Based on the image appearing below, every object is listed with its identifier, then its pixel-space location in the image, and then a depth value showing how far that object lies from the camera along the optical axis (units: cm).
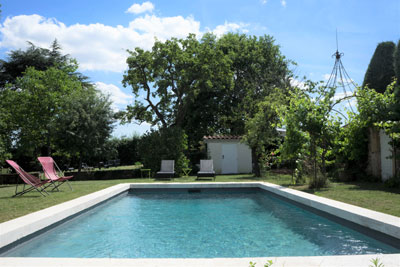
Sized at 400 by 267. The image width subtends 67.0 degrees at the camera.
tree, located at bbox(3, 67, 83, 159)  1573
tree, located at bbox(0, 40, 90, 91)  2402
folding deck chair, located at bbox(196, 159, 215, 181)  1288
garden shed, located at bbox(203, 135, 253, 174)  1772
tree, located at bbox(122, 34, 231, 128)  1681
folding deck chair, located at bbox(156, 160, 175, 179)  1343
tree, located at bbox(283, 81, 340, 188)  913
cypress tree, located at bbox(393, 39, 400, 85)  1061
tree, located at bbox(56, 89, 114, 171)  1767
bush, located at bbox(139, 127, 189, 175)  1549
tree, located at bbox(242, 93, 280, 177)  1370
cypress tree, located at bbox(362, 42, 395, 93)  1555
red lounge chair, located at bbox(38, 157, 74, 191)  868
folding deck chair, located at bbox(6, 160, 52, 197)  755
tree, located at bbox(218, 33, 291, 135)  2156
